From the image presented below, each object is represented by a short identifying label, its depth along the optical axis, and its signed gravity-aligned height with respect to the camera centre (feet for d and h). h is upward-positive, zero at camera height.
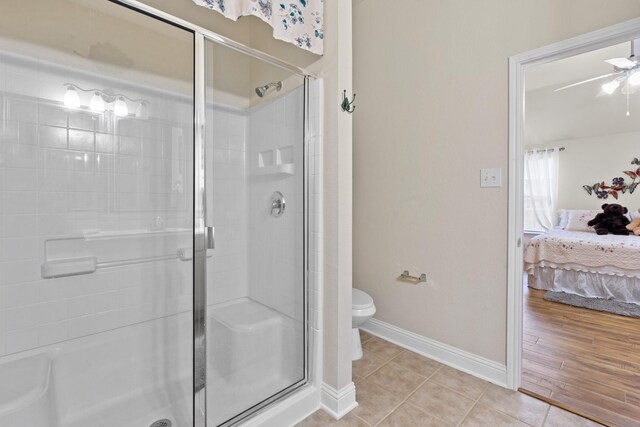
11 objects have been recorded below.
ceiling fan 8.87 +4.25
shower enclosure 4.63 -0.19
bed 10.55 -2.02
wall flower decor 14.92 +1.14
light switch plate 5.98 +0.62
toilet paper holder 7.30 -1.66
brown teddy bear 13.37 -0.49
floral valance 4.58 +3.02
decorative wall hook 5.22 +1.79
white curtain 17.43 +1.21
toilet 6.77 -2.28
